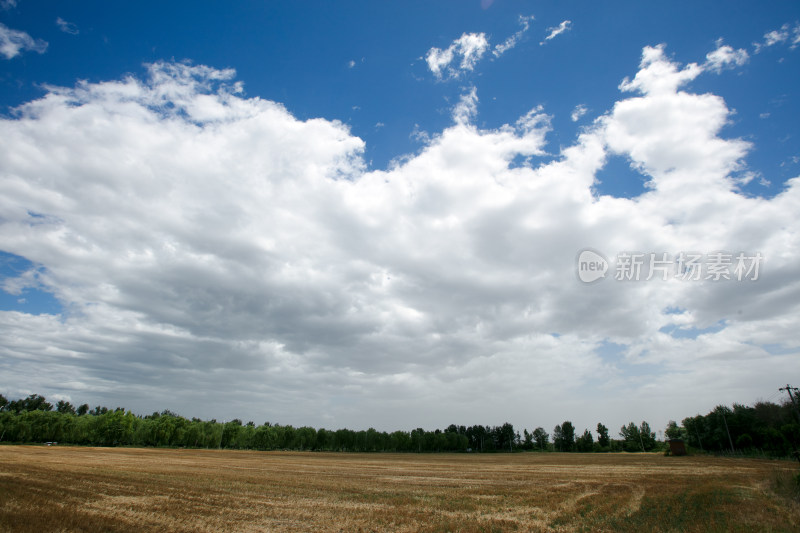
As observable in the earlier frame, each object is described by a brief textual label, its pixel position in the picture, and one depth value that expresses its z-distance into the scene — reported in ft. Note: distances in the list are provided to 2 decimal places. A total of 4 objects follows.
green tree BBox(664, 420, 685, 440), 592.72
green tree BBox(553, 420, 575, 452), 618.44
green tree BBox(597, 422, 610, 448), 583.58
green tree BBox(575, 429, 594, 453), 576.61
